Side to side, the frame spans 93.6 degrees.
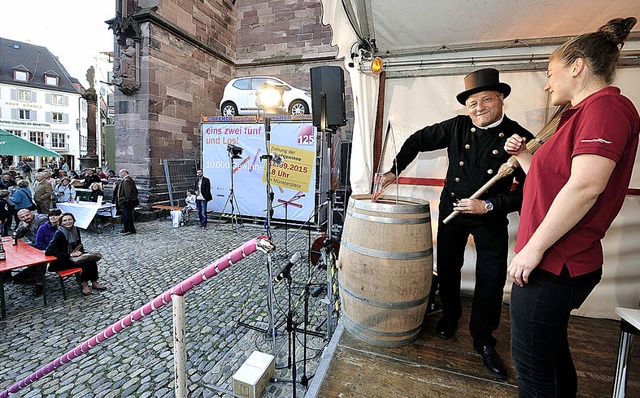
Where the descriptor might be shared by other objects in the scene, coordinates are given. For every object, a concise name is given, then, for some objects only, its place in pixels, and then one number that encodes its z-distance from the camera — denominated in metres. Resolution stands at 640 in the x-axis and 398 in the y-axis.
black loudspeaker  3.27
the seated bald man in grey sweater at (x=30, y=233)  4.12
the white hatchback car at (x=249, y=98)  10.42
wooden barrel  1.85
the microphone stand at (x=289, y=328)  1.62
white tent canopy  2.30
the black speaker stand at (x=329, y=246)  2.66
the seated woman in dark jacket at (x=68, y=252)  4.03
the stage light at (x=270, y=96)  4.47
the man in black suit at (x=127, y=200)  7.37
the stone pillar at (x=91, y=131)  15.15
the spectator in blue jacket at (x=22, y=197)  6.66
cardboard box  2.12
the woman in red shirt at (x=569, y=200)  1.04
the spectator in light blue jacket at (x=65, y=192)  7.95
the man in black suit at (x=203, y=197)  8.29
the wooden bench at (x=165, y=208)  8.91
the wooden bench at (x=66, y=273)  3.92
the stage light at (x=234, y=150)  6.78
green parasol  9.09
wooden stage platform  1.69
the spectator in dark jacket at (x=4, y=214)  6.36
